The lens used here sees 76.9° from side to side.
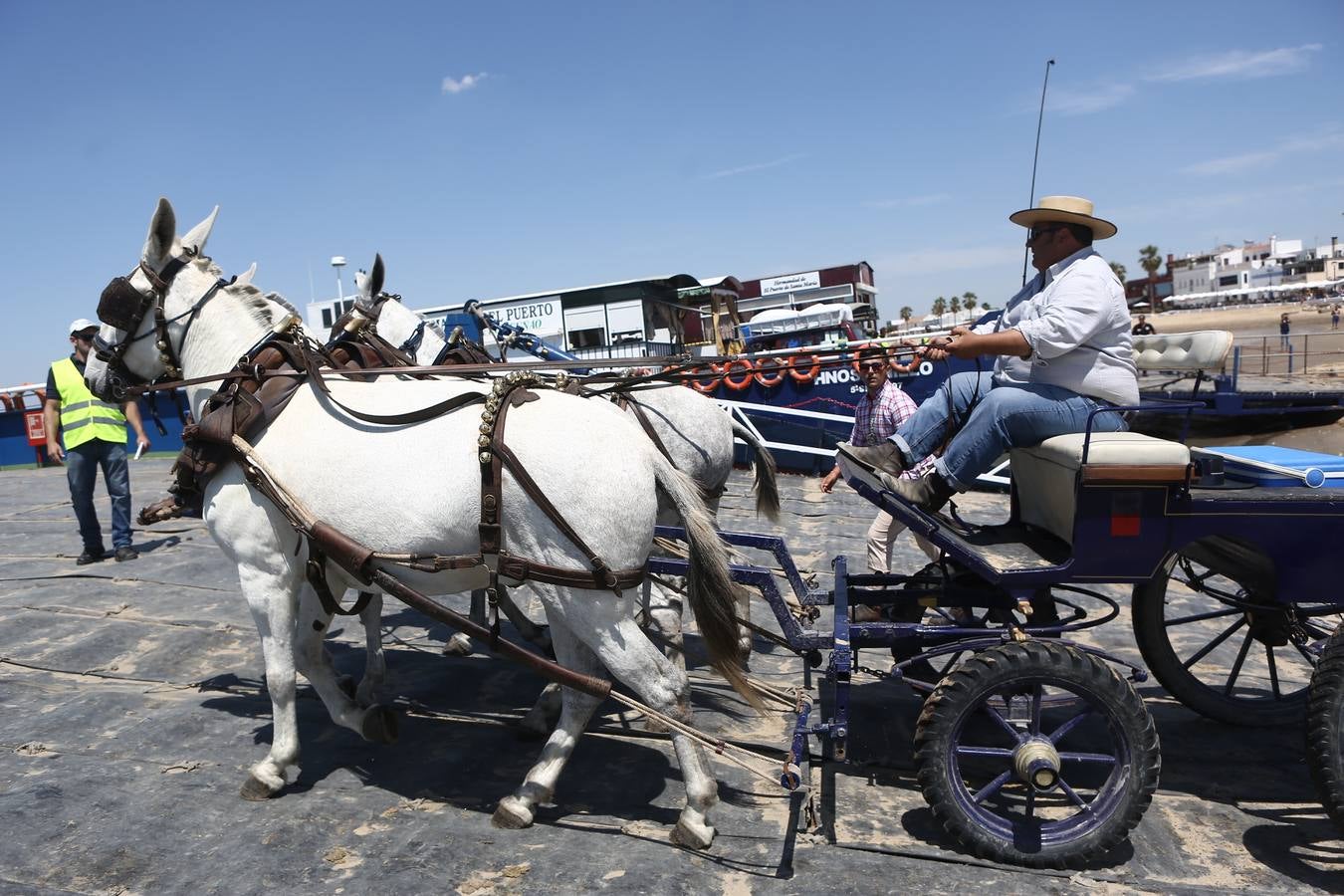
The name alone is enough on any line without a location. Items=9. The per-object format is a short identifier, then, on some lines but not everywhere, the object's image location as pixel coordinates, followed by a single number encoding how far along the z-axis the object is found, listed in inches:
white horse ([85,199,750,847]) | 129.6
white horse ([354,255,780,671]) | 189.2
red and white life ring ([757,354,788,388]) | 506.9
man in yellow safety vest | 289.3
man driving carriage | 136.0
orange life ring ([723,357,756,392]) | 524.1
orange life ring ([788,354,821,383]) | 495.9
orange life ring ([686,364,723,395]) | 501.7
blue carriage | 123.5
